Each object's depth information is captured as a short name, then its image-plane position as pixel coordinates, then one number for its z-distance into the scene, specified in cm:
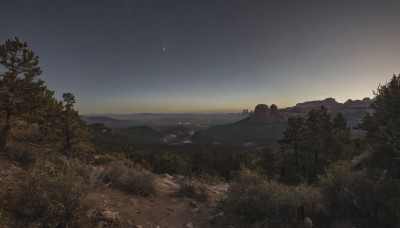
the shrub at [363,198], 516
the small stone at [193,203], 842
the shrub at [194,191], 913
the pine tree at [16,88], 1248
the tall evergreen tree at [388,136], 527
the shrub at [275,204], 597
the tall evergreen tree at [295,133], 3344
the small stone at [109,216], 563
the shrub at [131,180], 888
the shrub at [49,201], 473
